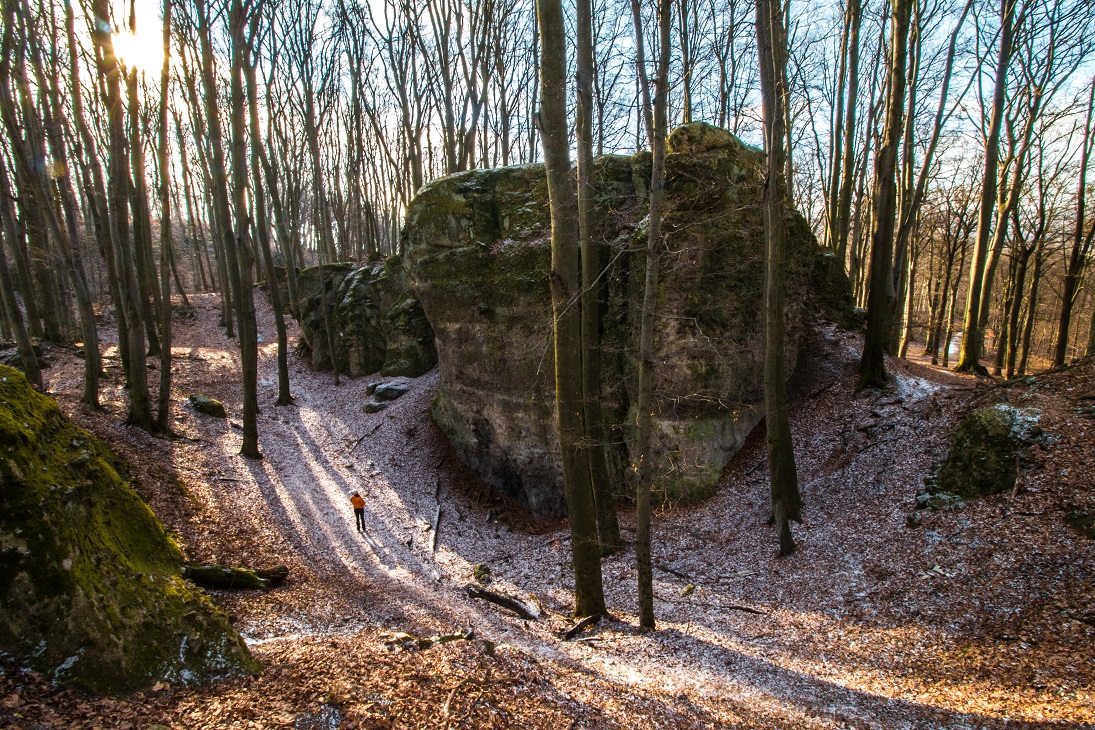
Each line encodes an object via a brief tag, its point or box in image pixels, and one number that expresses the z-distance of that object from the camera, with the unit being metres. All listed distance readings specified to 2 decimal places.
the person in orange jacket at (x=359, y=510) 11.83
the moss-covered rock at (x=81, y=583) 3.54
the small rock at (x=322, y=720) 3.83
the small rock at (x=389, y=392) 19.83
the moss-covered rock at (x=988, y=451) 8.57
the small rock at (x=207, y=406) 16.25
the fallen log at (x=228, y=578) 7.05
